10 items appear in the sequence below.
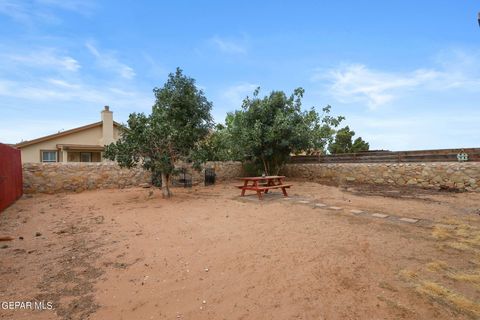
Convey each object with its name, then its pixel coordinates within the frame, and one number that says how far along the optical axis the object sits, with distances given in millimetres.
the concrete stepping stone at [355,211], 6641
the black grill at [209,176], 14344
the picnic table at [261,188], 8820
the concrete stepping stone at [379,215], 6211
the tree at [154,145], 8898
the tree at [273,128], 13664
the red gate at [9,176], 7867
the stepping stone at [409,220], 5777
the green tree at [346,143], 26016
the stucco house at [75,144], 17328
